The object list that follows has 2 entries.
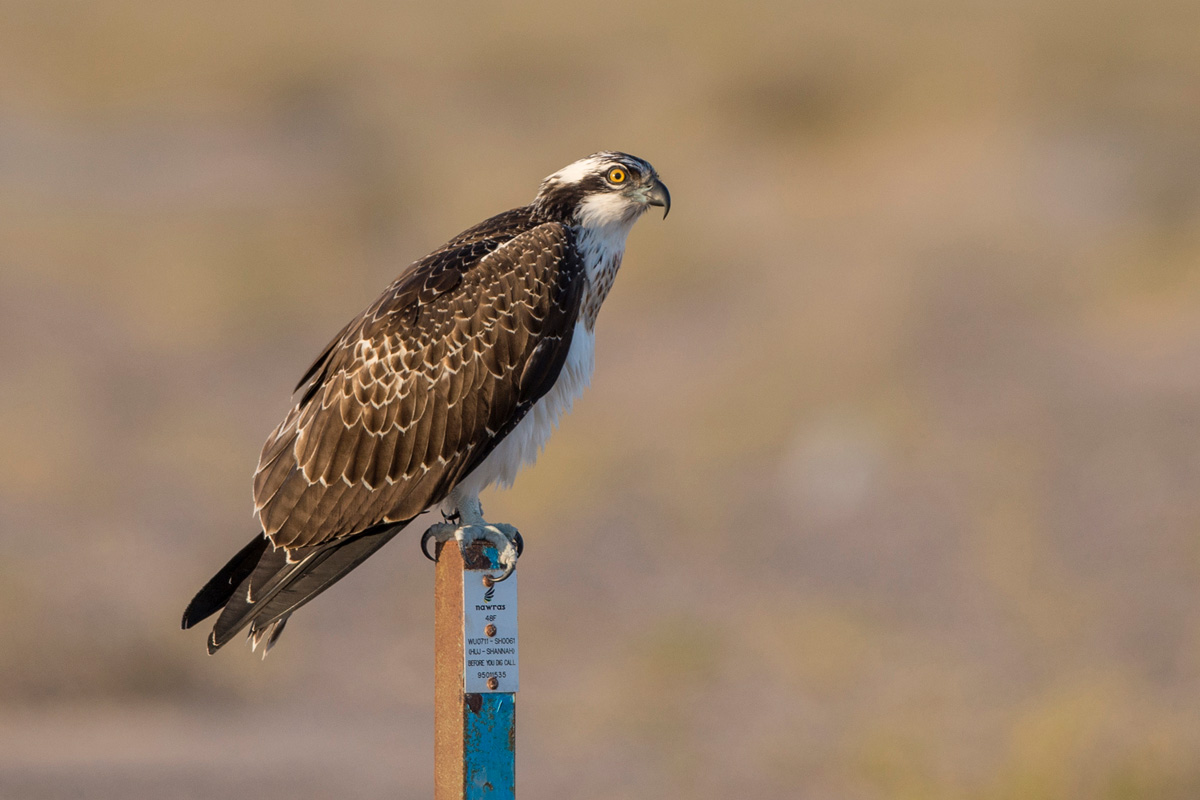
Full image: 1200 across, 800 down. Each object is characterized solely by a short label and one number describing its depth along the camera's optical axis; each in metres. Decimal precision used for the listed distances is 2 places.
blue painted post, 11.33
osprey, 12.16
